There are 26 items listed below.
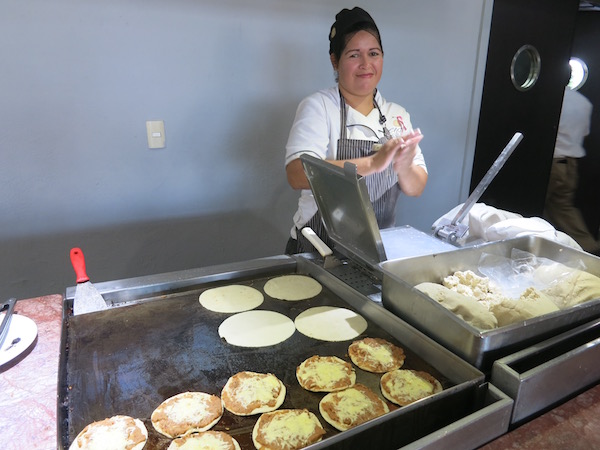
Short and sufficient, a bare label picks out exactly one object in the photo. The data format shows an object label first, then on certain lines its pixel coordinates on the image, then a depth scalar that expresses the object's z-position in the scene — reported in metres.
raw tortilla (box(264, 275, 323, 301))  1.44
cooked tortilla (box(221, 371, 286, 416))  0.97
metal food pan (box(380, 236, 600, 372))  0.96
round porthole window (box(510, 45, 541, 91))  3.25
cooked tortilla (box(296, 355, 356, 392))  1.03
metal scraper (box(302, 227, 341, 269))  1.54
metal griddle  0.89
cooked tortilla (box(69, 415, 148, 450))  0.85
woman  1.80
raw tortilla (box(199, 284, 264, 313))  1.35
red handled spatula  1.27
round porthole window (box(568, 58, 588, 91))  4.27
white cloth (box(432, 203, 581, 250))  1.61
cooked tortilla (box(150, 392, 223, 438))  0.91
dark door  3.17
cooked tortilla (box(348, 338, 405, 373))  1.10
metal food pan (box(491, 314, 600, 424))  0.88
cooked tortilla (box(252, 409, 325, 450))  0.88
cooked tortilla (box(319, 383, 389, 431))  0.95
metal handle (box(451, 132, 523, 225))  1.54
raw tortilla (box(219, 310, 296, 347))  1.20
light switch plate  2.25
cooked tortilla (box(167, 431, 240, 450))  0.88
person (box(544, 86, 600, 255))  4.05
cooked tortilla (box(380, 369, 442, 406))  1.00
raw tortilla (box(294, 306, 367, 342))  1.23
